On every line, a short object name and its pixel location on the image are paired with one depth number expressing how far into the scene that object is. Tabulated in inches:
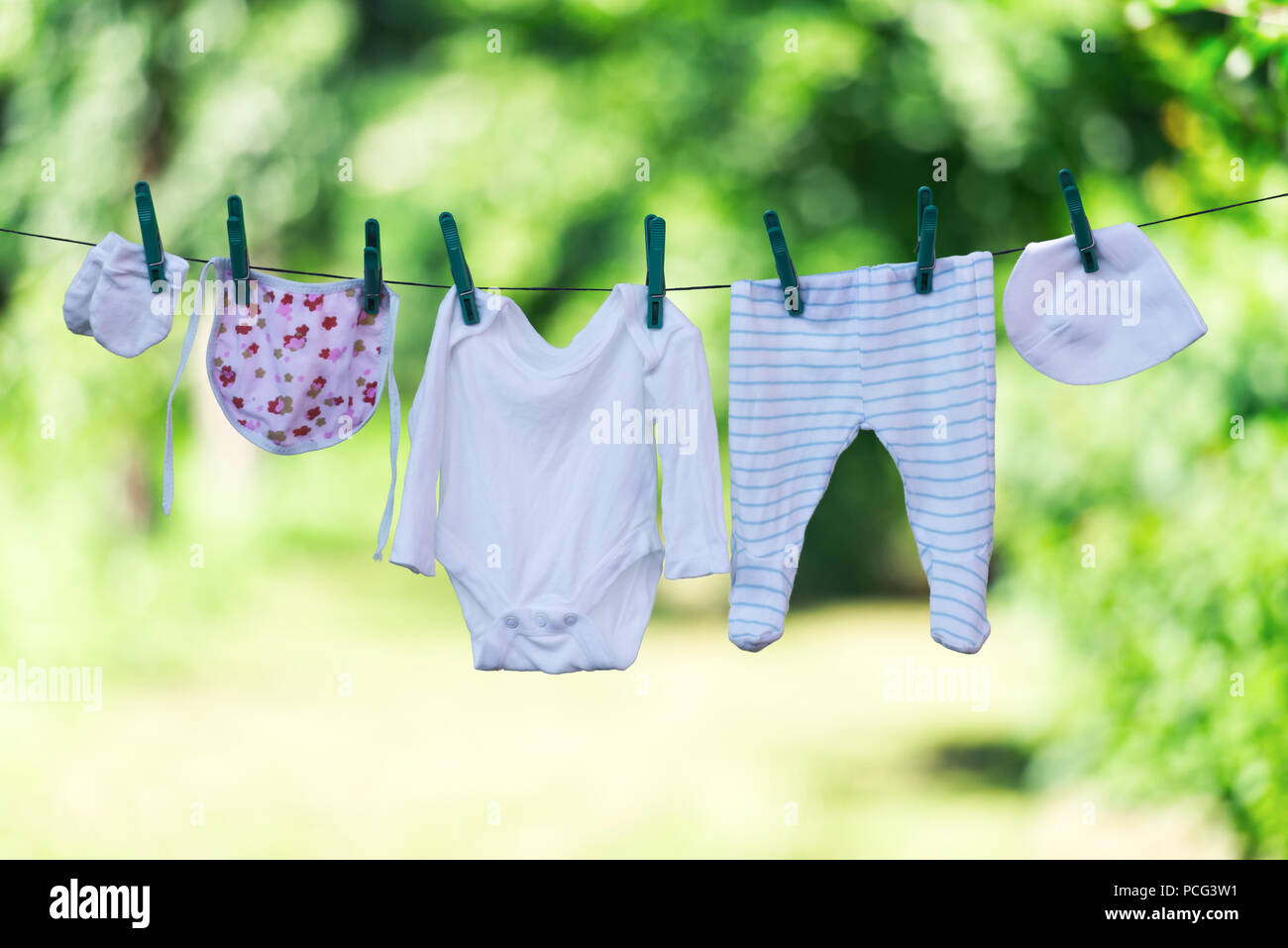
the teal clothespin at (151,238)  64.0
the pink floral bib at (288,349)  69.7
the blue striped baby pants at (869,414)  66.3
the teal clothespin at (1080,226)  62.7
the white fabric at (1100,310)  64.3
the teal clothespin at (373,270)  66.2
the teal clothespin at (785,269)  65.3
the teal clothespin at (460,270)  65.9
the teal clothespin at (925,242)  63.6
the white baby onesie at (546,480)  70.2
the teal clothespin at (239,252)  65.1
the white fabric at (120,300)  66.4
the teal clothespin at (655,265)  65.4
